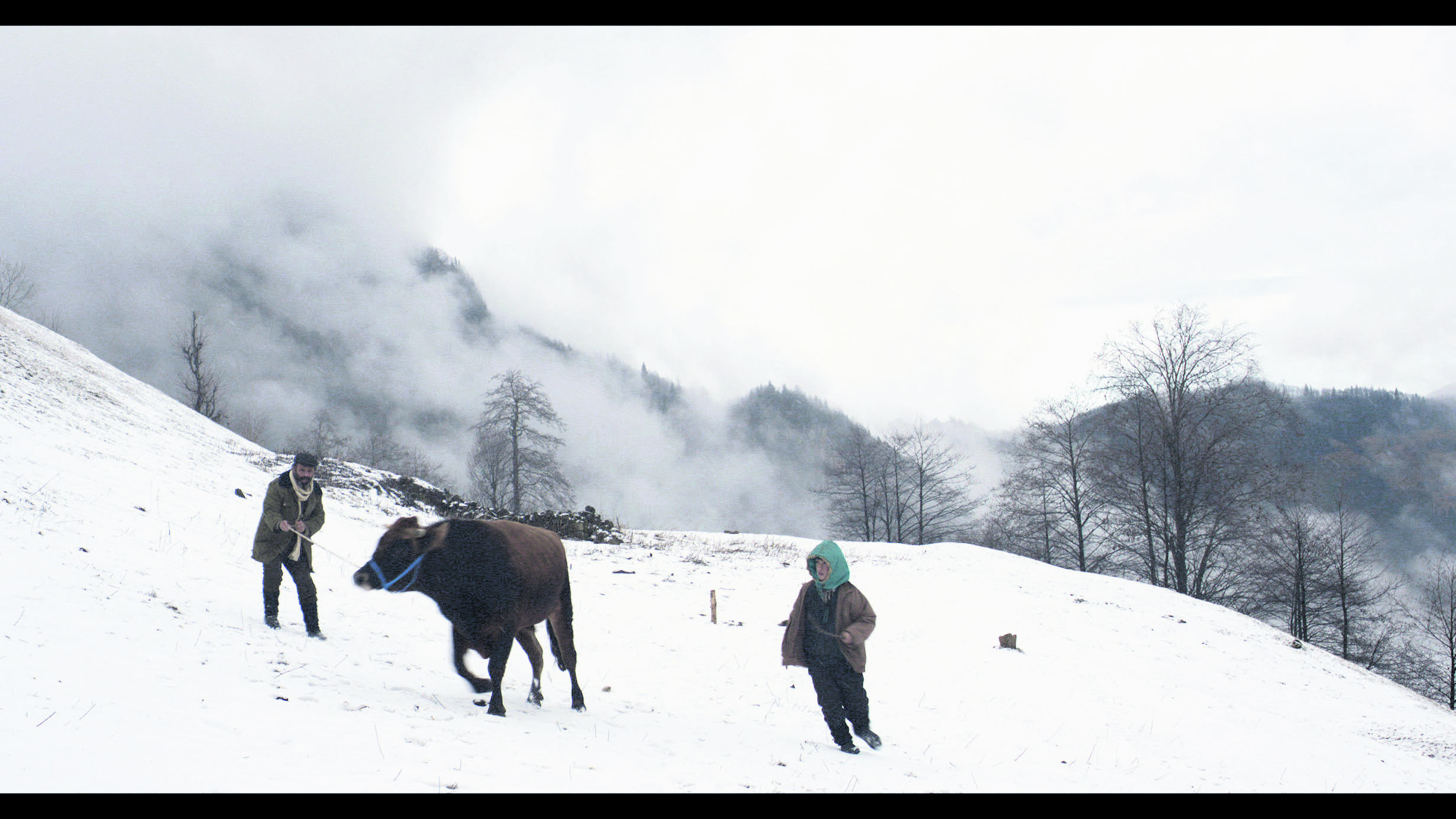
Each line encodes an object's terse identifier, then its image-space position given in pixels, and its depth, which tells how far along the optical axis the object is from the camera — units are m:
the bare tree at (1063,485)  34.88
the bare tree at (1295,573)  30.12
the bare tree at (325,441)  59.03
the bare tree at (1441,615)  36.88
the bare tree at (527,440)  38.66
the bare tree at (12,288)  47.22
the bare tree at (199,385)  42.47
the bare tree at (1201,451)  28.39
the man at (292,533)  7.62
